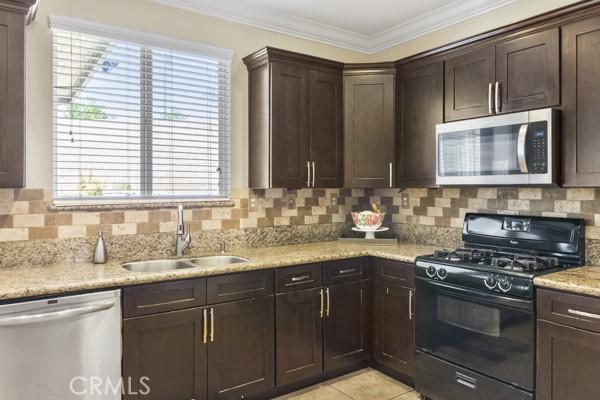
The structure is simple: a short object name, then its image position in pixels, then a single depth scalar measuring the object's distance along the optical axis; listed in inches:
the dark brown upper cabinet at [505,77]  97.4
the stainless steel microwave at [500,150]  95.5
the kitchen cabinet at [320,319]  109.3
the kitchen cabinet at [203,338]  88.9
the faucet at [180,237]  114.8
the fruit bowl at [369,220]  138.5
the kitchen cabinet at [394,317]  114.4
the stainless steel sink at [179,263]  107.2
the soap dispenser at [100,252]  102.5
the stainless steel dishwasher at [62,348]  76.0
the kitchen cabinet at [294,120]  123.3
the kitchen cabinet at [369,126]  134.3
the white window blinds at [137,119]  105.5
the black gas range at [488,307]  88.6
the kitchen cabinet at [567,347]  77.7
